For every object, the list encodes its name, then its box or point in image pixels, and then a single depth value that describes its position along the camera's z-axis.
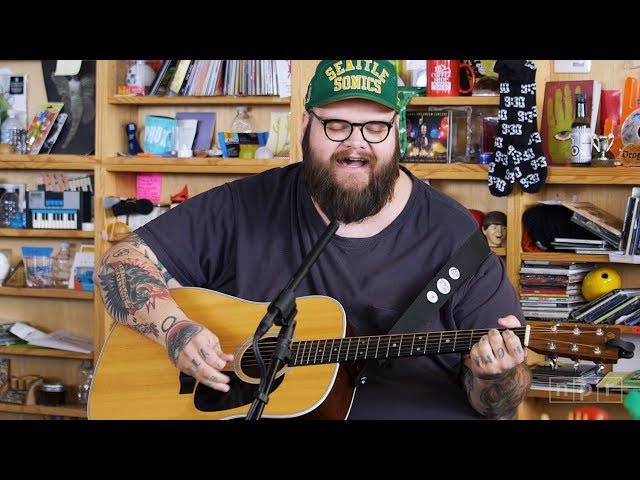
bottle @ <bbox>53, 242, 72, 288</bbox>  4.33
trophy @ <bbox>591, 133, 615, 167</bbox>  3.43
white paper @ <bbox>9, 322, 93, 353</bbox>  4.21
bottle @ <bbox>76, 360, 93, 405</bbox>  4.26
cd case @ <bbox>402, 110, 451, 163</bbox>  3.71
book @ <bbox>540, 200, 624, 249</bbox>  3.42
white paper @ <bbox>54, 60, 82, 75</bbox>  4.20
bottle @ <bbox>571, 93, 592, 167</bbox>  3.43
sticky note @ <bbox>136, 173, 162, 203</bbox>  4.25
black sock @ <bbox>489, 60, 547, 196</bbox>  3.44
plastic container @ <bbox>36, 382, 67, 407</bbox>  4.29
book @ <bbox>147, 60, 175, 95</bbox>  4.04
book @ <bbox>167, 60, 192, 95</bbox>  3.98
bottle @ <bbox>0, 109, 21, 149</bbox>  4.29
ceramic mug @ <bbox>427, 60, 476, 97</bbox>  3.65
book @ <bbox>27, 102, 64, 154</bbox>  4.21
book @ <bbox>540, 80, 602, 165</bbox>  3.50
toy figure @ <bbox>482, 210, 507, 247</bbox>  3.69
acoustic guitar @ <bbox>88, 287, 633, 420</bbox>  1.75
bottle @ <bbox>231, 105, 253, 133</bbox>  4.07
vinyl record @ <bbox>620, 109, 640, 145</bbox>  3.37
